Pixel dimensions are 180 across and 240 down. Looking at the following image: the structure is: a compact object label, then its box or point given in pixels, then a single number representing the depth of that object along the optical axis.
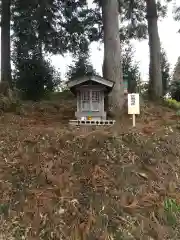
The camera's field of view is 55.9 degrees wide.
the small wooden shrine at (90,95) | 4.78
